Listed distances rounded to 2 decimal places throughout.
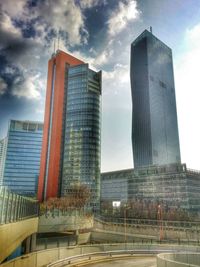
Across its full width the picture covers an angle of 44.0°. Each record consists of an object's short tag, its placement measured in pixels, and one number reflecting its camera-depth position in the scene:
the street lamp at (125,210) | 49.87
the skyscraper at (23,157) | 180.12
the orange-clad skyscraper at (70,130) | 135.00
